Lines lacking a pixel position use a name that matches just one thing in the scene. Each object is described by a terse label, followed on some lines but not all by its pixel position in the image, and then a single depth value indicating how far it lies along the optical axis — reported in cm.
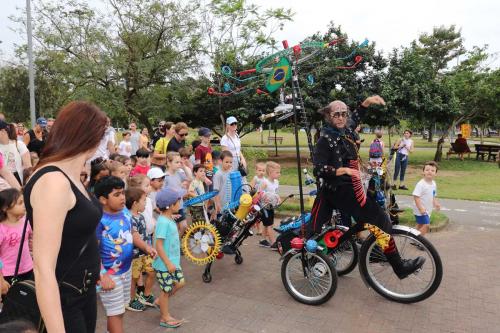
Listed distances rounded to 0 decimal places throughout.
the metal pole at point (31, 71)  1368
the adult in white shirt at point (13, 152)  478
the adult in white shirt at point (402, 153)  1225
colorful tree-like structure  379
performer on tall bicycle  383
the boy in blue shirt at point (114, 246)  281
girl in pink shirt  309
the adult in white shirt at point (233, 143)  636
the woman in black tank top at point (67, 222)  148
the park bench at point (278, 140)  3881
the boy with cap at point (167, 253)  340
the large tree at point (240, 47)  1623
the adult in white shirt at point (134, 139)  1131
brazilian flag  378
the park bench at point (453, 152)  2167
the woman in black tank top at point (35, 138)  701
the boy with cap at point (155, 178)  446
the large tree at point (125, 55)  1652
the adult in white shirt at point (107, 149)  666
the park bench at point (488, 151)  2056
